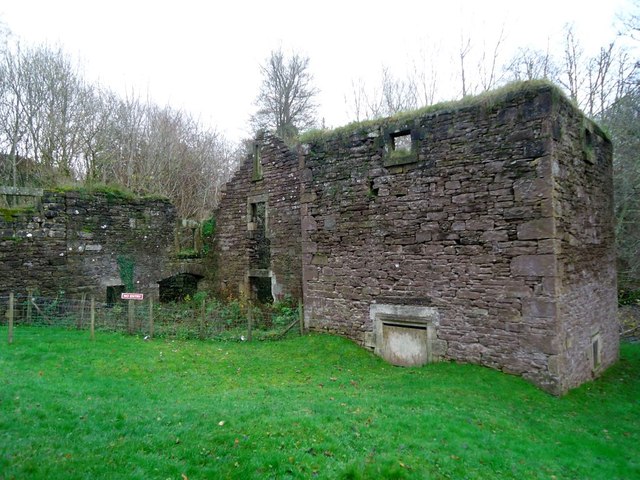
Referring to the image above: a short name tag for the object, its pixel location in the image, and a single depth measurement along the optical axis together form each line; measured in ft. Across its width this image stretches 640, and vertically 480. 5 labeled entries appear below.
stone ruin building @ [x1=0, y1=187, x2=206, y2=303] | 41.55
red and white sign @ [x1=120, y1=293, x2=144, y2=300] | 35.81
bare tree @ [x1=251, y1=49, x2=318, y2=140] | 91.56
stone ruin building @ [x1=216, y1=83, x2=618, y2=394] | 25.25
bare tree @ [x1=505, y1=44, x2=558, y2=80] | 63.38
